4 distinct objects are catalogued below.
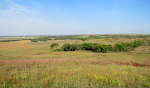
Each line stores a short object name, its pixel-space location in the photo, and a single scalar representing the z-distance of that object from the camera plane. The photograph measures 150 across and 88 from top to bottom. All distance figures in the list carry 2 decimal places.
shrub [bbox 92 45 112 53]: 40.58
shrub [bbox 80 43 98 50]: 43.71
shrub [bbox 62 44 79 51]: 45.05
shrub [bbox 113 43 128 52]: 41.84
